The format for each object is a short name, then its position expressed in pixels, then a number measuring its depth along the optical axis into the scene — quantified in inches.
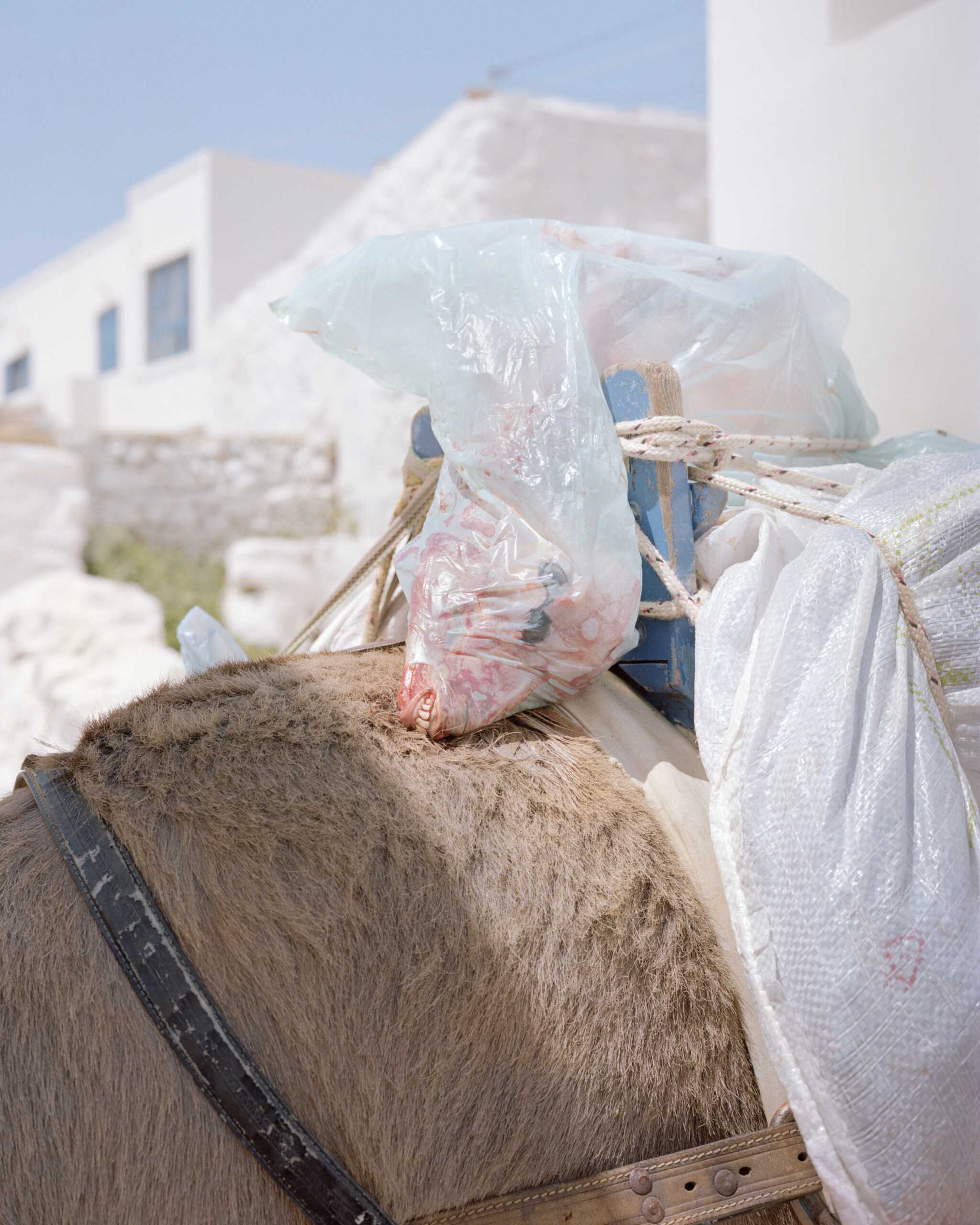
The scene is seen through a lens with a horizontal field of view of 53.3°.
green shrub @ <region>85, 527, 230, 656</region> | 367.9
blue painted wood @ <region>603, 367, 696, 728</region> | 46.2
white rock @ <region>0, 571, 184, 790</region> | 162.9
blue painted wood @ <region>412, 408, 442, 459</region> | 54.6
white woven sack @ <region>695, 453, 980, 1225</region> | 35.3
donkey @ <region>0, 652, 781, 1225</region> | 36.2
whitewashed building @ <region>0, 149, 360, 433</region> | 589.3
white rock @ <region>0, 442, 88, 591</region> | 341.4
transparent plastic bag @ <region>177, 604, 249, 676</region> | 58.4
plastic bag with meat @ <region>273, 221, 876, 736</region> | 42.8
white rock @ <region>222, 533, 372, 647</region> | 341.4
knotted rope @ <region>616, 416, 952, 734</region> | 44.9
